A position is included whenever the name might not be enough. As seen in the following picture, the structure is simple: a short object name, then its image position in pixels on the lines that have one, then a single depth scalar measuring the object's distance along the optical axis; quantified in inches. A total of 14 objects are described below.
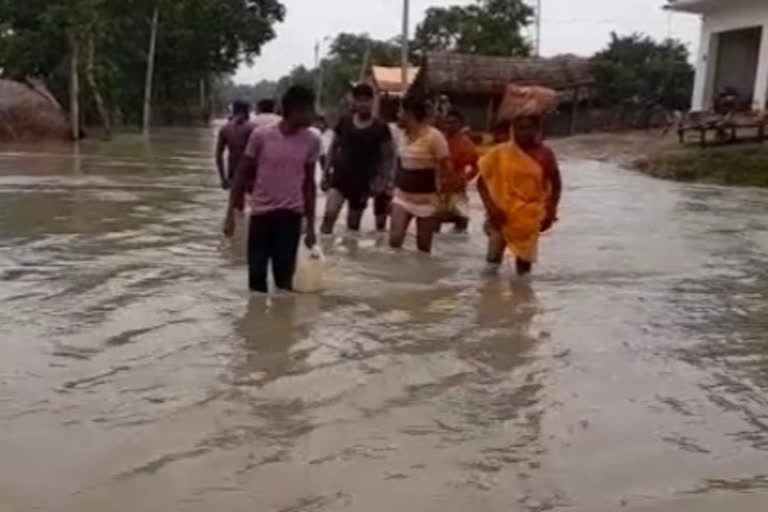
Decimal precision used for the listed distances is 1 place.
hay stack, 1245.7
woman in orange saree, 344.8
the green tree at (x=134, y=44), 1507.3
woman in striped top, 404.5
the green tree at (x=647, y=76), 1609.3
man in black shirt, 438.0
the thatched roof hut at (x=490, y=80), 1429.6
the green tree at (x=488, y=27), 2133.4
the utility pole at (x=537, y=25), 2223.2
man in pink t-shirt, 302.2
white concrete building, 1190.9
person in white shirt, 440.1
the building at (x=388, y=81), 1614.5
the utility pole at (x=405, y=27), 1320.3
